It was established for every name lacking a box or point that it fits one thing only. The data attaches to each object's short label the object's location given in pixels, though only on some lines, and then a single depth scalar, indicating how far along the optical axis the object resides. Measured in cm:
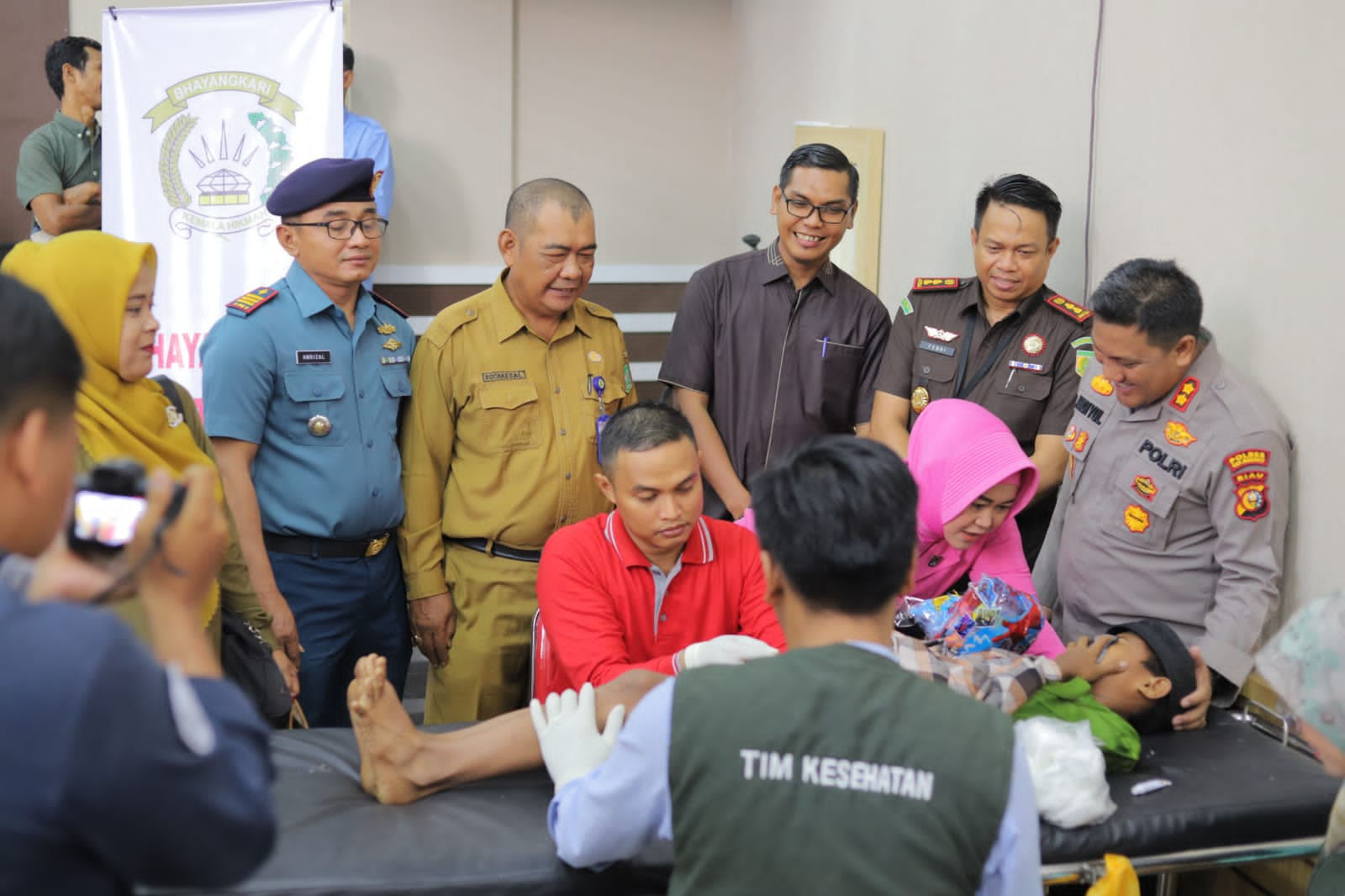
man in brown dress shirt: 332
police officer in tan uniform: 247
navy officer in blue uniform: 268
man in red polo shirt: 245
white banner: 462
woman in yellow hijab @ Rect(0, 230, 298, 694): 215
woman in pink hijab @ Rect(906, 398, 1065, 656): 255
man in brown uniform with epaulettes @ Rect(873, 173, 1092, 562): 300
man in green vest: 133
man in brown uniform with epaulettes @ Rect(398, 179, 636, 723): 291
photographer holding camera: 88
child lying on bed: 223
